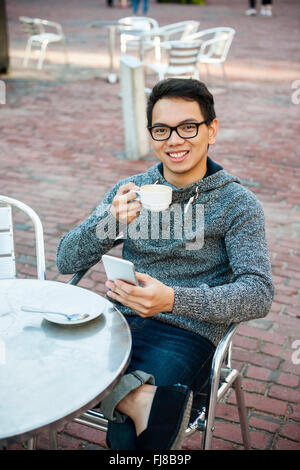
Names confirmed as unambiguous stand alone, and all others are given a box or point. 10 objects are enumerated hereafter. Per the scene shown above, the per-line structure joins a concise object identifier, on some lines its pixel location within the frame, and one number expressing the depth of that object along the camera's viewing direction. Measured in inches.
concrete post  257.0
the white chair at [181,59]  331.0
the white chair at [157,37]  366.4
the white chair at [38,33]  442.0
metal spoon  69.9
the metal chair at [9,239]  97.2
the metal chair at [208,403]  73.9
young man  73.7
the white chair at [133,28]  391.1
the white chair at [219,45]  381.1
